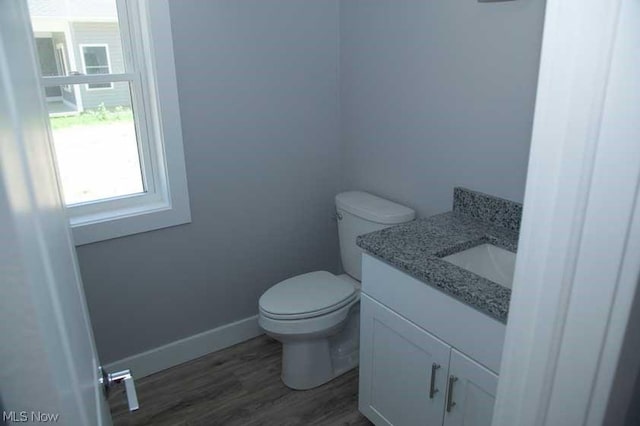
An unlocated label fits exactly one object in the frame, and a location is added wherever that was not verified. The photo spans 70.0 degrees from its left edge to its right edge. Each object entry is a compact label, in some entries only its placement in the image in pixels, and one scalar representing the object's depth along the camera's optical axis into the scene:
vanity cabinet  1.35
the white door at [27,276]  0.35
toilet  2.02
